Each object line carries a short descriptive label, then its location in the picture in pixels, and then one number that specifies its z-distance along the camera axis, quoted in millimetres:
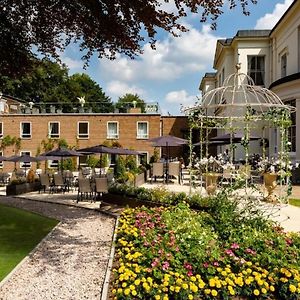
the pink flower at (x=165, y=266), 4162
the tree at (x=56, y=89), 50913
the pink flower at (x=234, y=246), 4708
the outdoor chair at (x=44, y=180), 15153
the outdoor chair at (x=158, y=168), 15801
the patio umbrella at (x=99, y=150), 14386
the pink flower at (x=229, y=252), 4526
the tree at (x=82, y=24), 6358
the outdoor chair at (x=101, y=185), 11881
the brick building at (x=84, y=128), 28599
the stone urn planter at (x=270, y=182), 9833
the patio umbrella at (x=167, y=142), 15833
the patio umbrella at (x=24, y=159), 18579
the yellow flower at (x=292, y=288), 3819
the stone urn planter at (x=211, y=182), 9846
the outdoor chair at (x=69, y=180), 15942
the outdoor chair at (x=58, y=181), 15103
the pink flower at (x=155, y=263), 4196
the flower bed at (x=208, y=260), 3890
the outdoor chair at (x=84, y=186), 12085
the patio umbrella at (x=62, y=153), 16476
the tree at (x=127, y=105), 29291
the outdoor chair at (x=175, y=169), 15202
